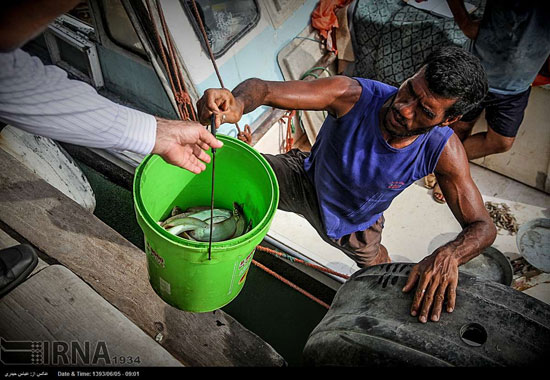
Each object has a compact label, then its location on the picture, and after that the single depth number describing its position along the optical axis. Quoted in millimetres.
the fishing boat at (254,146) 2086
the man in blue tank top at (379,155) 2070
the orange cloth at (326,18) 4133
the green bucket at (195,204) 1751
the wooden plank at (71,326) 1835
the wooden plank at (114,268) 2047
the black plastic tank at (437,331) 1711
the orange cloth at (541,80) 3762
